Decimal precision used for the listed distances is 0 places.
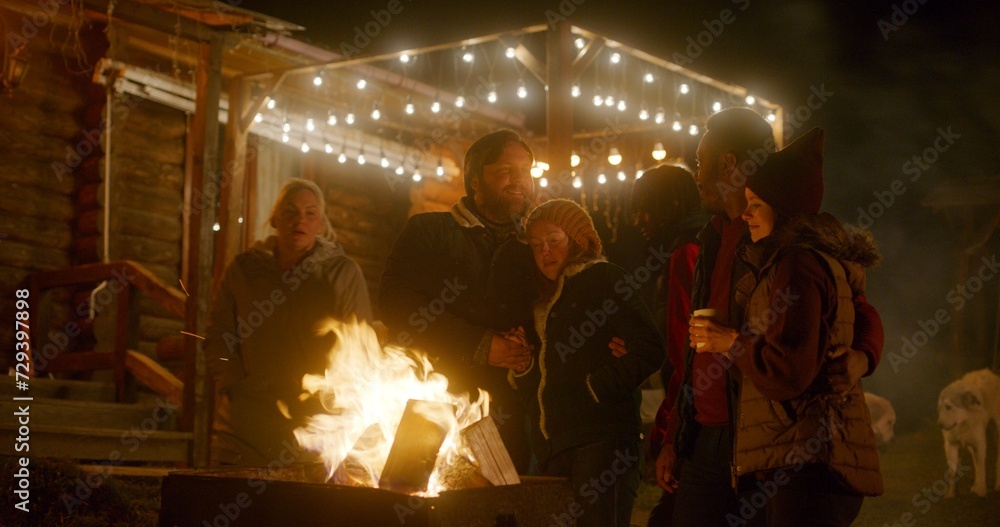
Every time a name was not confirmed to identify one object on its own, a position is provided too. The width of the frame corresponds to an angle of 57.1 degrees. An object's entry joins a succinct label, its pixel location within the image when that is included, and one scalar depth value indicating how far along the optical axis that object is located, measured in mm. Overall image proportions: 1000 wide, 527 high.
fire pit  3066
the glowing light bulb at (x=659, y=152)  10901
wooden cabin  7477
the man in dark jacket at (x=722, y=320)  3283
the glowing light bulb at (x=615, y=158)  11695
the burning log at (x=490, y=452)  3441
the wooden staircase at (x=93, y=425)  6613
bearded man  4105
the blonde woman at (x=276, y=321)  4984
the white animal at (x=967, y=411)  9047
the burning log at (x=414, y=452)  3402
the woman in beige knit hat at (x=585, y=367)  3768
